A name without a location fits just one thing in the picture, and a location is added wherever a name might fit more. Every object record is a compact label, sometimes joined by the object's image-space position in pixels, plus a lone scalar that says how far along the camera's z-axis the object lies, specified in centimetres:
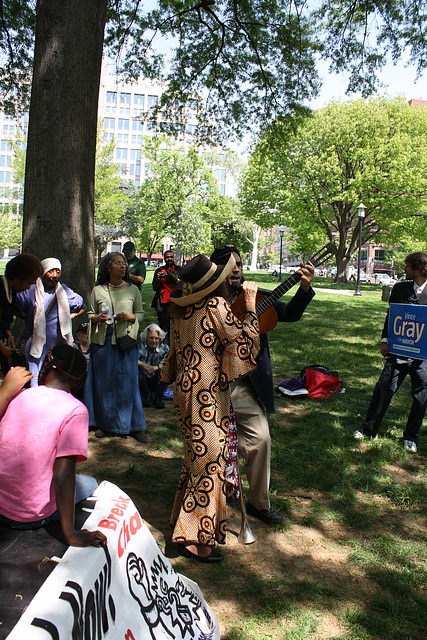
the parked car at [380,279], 5291
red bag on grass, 720
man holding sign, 504
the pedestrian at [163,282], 817
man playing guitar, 351
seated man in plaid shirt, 664
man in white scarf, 492
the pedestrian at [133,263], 850
